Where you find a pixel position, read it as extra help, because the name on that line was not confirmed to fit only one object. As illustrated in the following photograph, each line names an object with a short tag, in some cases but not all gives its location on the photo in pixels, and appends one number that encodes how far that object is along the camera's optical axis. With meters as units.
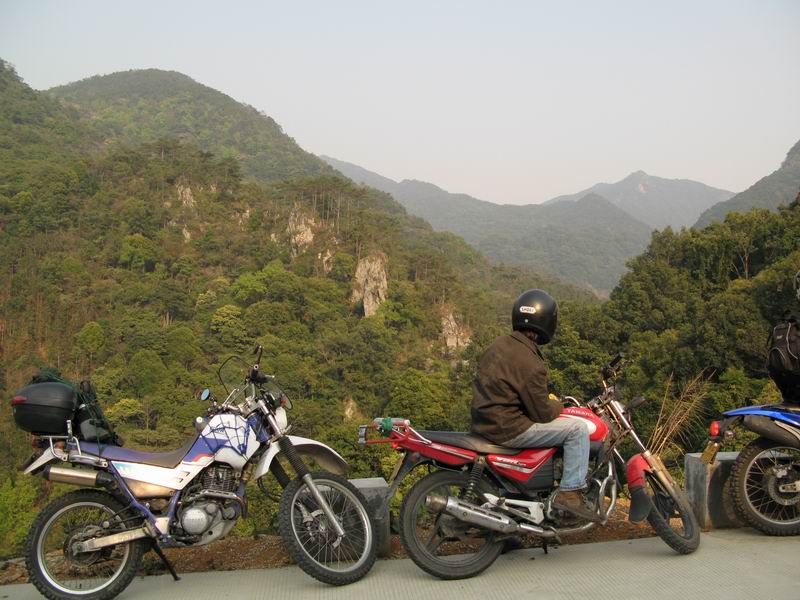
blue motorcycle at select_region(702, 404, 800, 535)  3.94
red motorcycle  3.43
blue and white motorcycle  3.28
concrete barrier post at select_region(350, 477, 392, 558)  3.78
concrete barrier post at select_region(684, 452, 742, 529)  4.22
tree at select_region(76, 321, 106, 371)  56.19
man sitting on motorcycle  3.51
